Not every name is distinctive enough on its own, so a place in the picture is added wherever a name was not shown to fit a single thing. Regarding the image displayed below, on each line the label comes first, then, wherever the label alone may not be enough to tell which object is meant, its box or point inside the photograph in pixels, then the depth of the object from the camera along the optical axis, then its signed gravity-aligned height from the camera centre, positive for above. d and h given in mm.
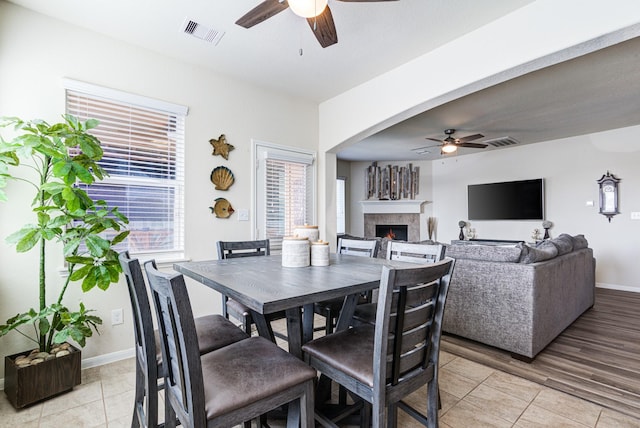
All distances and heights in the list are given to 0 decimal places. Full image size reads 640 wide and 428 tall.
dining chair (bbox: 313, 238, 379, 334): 2051 -331
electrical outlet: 2574 -875
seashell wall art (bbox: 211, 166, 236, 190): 3182 +392
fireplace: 7715 -420
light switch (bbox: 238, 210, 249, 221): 3395 -8
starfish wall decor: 3186 +725
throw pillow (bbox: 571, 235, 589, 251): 3592 -340
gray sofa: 2508 -721
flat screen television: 5980 +302
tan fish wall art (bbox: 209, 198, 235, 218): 3188 +65
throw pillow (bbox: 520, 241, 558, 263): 2604 -348
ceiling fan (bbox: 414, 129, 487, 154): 4734 +1160
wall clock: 5125 +352
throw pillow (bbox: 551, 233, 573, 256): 3122 -311
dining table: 1163 -312
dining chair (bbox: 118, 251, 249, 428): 1286 -638
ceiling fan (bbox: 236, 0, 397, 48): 1668 +1208
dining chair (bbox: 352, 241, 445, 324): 1887 -279
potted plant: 1909 -132
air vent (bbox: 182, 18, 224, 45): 2428 +1519
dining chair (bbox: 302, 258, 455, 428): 1097 -584
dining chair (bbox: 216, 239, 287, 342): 1967 -341
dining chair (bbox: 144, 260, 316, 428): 977 -604
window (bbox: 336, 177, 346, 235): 7801 +192
